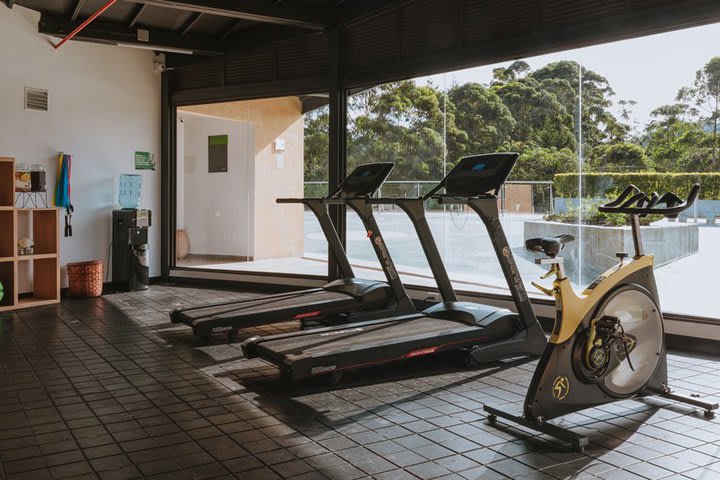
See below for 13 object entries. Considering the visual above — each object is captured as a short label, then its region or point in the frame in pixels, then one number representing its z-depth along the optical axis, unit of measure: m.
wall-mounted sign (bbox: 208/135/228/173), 8.74
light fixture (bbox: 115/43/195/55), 8.04
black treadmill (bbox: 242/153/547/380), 4.20
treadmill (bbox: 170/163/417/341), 5.49
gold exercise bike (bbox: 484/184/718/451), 3.29
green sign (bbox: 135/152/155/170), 8.70
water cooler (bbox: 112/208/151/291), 8.19
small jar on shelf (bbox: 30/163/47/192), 7.28
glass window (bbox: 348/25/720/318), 5.08
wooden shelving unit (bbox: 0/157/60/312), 6.90
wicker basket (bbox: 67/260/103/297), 7.73
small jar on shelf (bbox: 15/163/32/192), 7.14
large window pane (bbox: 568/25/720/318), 4.99
